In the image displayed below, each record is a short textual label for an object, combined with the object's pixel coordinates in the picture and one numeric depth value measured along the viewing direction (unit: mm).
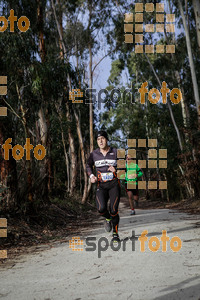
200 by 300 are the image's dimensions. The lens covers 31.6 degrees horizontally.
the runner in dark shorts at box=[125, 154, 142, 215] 10109
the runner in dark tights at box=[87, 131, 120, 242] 5738
